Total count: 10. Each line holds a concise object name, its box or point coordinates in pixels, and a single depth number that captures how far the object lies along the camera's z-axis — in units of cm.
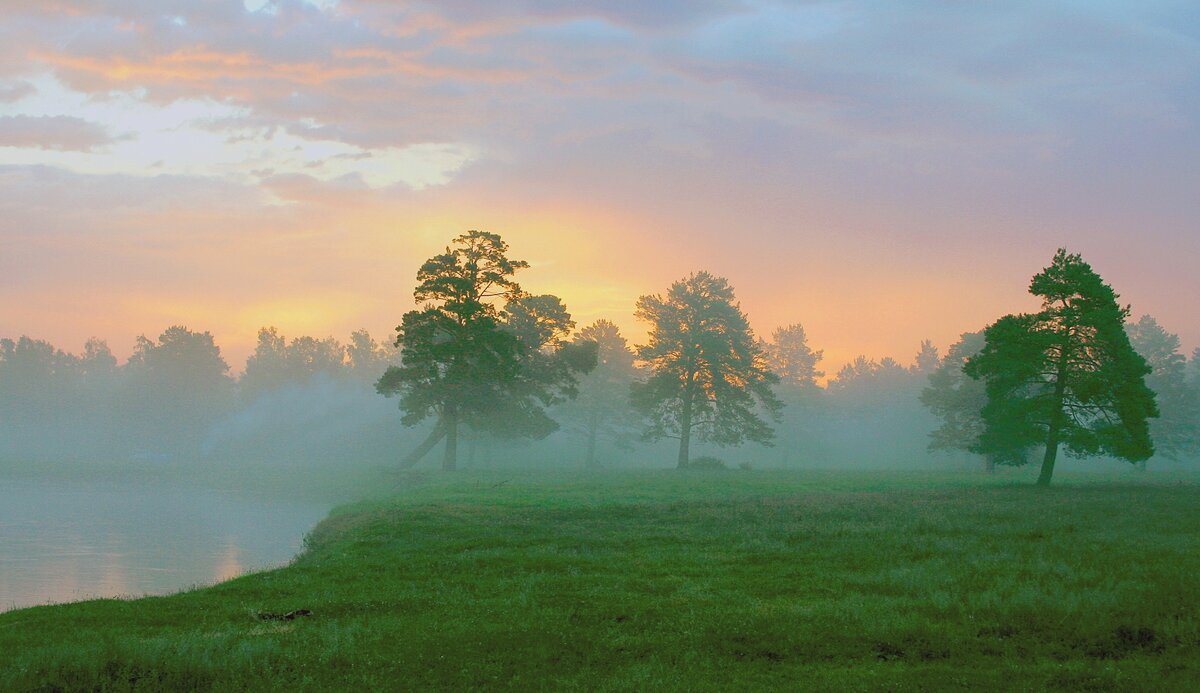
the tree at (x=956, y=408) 6700
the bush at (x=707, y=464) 7162
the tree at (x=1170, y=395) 7719
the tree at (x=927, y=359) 15609
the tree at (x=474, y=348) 5894
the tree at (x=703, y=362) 7219
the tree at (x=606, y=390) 9481
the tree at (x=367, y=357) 14900
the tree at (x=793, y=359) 12768
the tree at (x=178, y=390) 11738
